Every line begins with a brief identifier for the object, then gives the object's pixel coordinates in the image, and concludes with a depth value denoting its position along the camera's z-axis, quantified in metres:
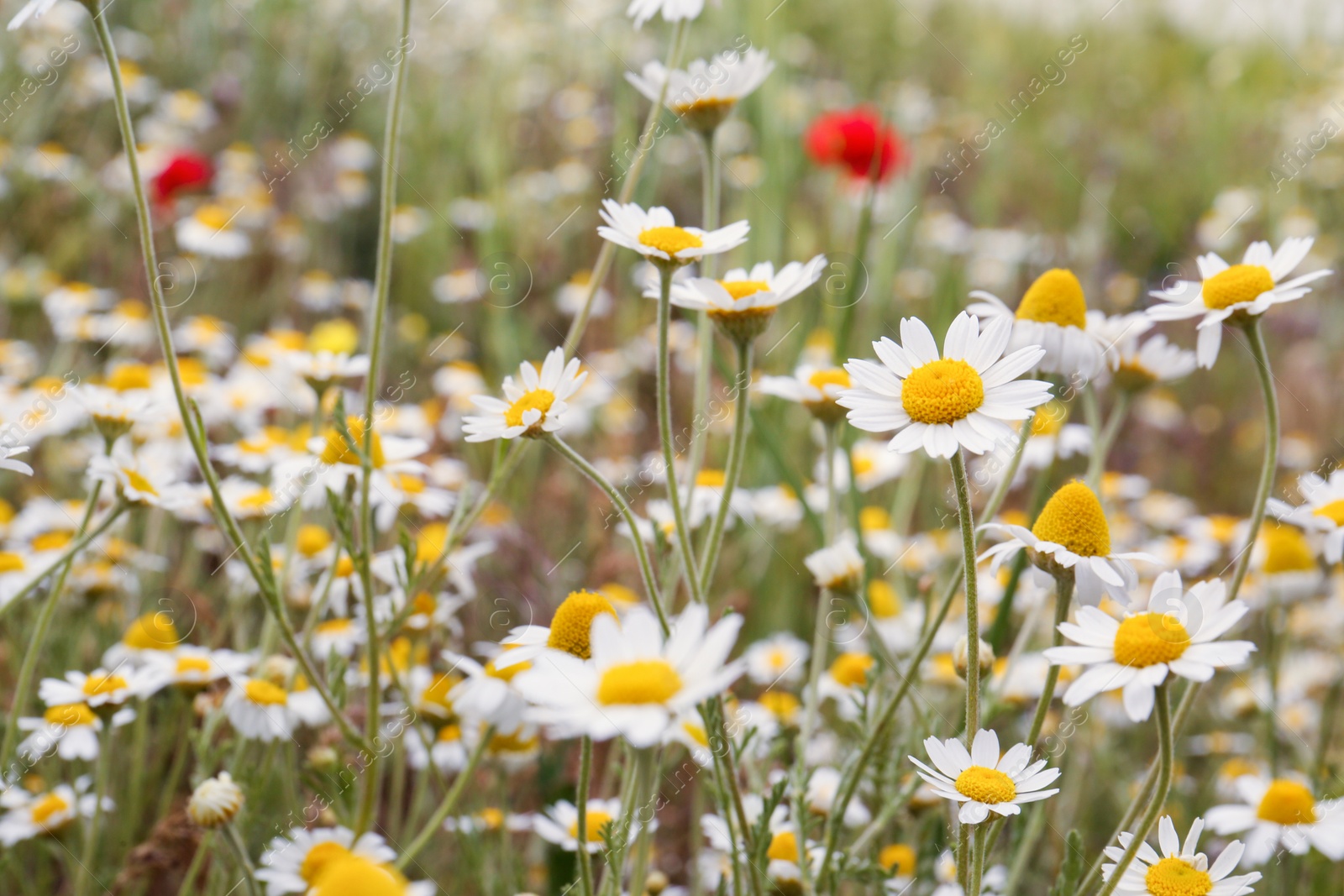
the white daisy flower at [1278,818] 0.46
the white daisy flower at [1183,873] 0.40
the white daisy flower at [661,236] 0.42
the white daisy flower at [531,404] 0.41
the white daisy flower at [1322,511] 0.44
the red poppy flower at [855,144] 0.93
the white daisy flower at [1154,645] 0.39
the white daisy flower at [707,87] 0.48
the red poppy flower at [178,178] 0.92
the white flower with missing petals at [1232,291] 0.43
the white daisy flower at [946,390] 0.40
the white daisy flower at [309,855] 0.43
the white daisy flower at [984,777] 0.39
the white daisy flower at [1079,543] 0.41
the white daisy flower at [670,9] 0.46
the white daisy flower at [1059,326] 0.45
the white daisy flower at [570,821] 0.46
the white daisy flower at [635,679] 0.36
